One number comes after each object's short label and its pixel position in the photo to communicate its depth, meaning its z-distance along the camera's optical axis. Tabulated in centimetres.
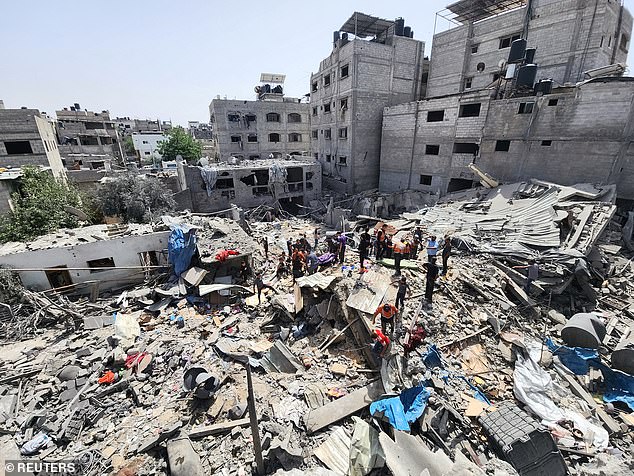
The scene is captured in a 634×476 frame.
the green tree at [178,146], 3503
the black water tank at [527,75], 1635
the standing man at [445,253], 967
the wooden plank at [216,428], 573
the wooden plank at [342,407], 580
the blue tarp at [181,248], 1132
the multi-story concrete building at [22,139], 1628
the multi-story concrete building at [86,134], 3309
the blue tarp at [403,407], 550
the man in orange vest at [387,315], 707
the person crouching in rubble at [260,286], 1056
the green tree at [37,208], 1188
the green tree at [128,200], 1631
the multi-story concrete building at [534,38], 1712
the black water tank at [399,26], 2420
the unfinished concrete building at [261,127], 3216
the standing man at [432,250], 932
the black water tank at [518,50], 1678
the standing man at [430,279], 843
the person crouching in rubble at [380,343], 679
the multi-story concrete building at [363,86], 2362
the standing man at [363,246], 1061
